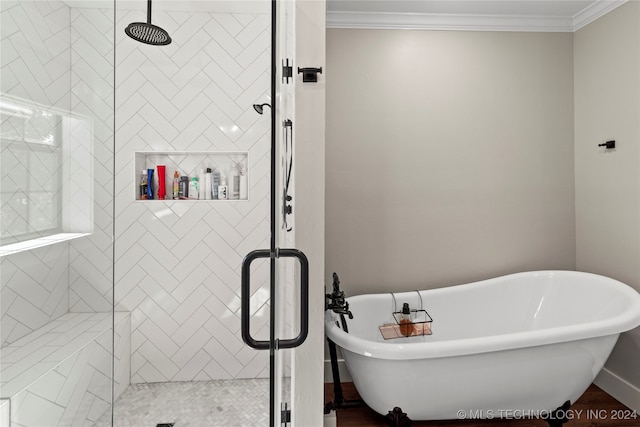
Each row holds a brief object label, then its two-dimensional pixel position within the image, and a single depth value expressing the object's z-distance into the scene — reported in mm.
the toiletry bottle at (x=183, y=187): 2316
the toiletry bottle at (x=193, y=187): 2336
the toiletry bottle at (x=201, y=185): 2346
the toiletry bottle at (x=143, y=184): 2287
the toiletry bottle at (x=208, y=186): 2334
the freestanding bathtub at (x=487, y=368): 1601
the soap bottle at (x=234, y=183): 2375
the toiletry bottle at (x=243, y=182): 2385
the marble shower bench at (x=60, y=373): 816
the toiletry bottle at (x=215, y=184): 2350
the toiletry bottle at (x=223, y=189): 2356
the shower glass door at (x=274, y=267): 659
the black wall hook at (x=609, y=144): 2186
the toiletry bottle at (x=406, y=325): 2137
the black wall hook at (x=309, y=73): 1488
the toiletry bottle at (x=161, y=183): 2295
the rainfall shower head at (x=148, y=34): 1664
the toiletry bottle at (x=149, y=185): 2279
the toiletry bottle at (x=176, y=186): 2311
